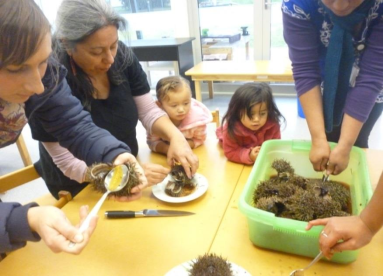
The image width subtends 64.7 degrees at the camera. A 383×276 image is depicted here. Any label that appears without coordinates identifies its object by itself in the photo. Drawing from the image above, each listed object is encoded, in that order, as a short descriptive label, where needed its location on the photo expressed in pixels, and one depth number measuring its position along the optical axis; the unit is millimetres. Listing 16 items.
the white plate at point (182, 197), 985
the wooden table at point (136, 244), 783
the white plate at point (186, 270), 687
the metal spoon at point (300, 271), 696
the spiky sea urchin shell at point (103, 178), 926
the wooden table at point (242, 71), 3008
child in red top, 1244
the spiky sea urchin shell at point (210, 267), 641
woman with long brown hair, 603
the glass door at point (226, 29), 3836
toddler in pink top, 1412
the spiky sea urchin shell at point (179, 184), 1025
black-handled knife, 944
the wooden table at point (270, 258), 726
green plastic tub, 724
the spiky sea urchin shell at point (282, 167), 1025
